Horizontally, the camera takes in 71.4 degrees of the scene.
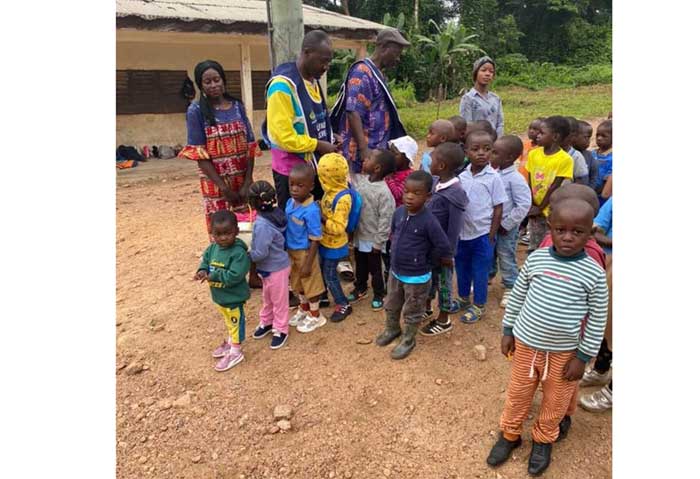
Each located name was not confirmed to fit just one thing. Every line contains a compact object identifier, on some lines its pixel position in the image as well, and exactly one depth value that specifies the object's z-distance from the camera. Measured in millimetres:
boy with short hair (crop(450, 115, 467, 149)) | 4172
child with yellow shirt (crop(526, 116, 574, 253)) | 3719
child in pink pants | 3043
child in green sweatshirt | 2869
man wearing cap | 3631
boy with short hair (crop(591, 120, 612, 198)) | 4086
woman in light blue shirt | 4855
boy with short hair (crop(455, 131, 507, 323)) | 3262
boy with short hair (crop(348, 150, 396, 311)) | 3410
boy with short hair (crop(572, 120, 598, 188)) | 4262
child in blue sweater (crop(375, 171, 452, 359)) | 2879
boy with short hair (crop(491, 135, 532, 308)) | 3512
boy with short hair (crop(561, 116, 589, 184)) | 3988
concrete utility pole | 3734
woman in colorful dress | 3348
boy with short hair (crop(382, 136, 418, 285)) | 3658
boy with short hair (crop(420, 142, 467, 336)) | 3059
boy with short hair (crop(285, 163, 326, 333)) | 3180
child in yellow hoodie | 3320
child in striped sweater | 2023
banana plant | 16281
